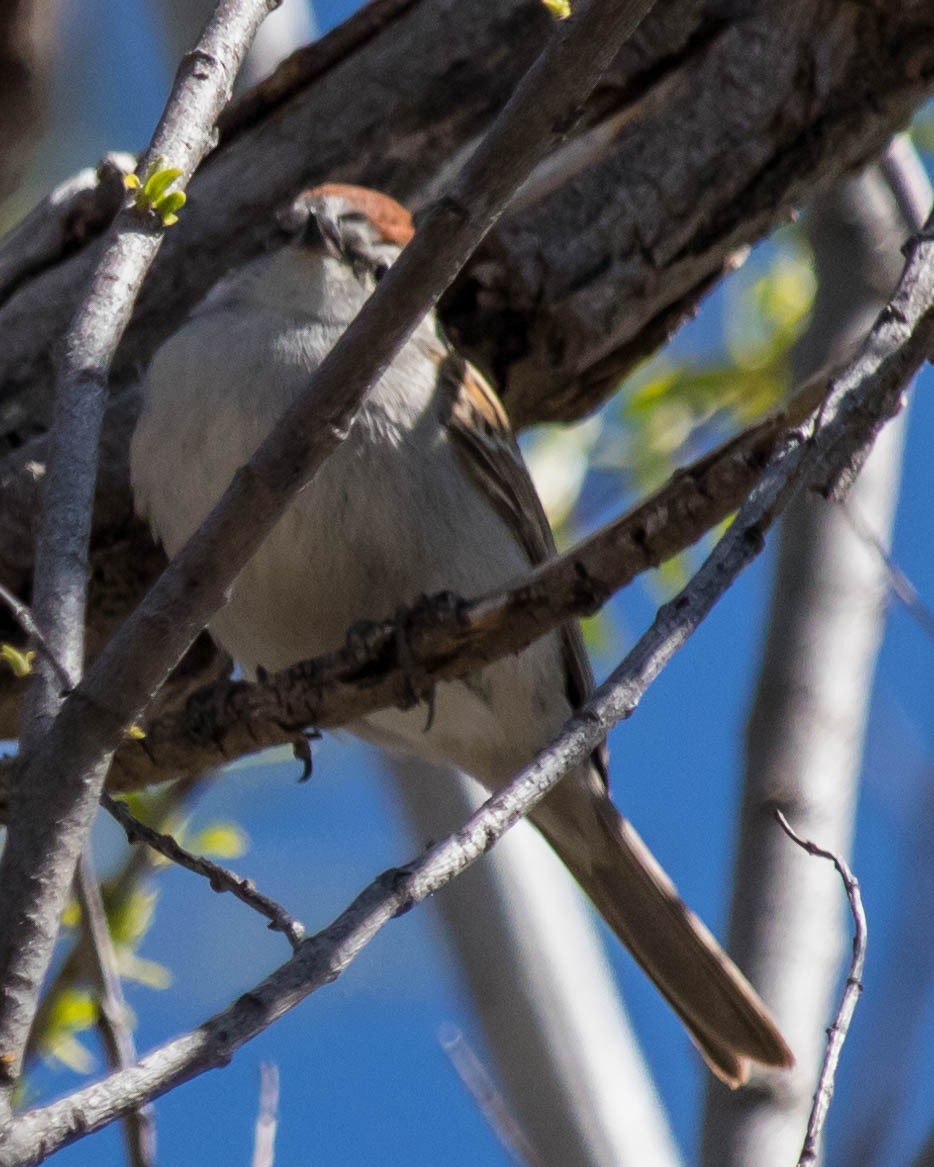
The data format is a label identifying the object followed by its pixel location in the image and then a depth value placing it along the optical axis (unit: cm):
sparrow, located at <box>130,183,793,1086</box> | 667
